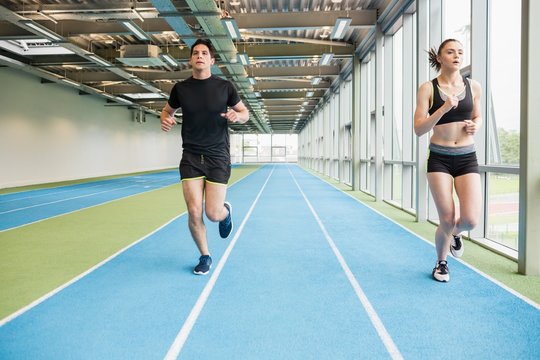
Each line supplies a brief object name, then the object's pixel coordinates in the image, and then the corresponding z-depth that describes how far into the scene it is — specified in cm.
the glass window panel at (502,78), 538
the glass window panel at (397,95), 973
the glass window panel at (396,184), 1085
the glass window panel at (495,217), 550
